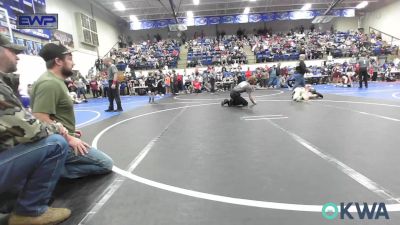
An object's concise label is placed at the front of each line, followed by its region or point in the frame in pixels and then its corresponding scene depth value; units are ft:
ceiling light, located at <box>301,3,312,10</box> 94.48
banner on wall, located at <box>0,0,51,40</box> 42.53
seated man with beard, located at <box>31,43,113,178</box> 9.27
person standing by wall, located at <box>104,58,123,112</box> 32.58
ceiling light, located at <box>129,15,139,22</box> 97.34
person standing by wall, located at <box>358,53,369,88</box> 48.19
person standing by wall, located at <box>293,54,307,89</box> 34.91
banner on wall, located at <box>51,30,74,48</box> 58.90
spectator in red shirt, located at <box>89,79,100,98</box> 63.05
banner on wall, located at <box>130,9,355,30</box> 98.17
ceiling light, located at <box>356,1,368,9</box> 93.37
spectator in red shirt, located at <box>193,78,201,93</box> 64.18
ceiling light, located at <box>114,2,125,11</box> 82.62
